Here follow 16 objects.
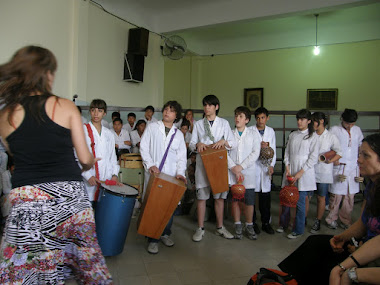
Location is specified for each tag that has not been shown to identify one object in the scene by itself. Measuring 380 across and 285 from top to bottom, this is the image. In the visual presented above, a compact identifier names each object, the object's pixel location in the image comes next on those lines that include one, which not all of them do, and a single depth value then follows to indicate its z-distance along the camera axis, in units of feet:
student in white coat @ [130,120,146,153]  21.09
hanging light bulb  32.35
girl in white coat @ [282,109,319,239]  12.82
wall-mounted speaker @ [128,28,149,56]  26.58
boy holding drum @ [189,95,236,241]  12.35
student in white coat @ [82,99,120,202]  10.21
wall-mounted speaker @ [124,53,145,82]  26.91
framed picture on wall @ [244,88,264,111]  35.45
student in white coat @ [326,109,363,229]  14.23
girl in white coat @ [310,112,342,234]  13.42
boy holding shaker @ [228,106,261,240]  12.67
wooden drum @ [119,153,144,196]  12.21
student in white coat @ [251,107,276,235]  13.37
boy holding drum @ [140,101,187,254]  11.42
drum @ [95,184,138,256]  9.60
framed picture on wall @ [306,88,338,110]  32.04
